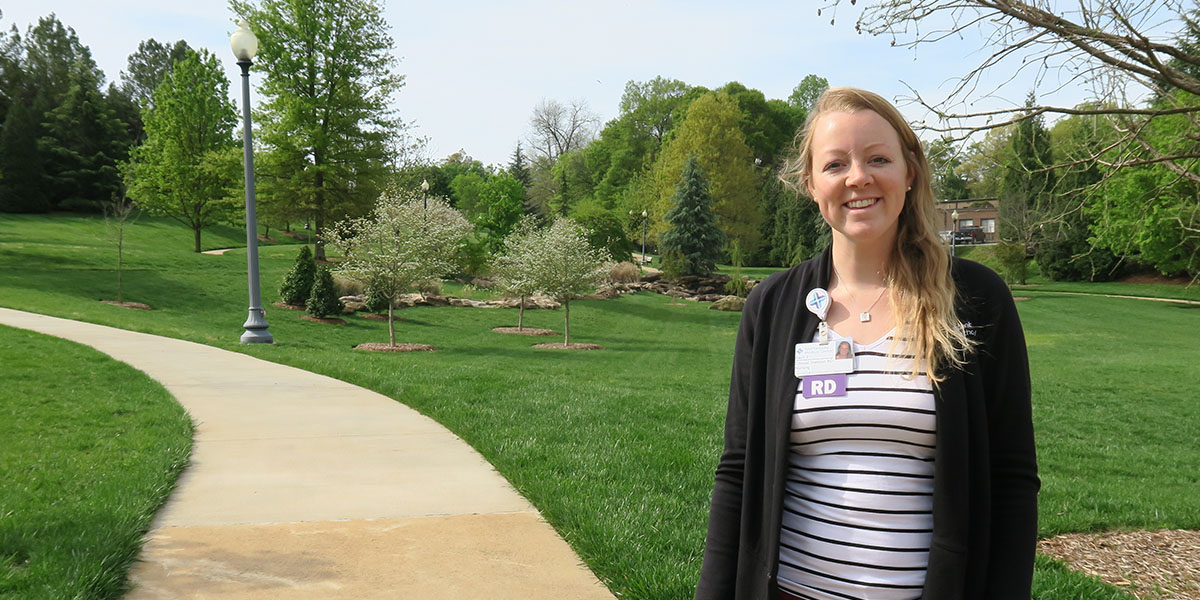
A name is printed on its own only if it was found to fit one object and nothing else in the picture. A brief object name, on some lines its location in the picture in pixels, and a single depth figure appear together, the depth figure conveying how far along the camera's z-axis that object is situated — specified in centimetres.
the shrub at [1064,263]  4284
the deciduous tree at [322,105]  3528
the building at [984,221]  6544
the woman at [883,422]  176
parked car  5775
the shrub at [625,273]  3862
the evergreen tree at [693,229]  4316
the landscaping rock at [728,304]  3384
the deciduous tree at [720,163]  4997
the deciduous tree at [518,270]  2398
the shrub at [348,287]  2800
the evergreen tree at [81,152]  4988
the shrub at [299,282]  2552
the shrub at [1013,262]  4184
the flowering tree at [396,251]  1984
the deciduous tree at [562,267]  2377
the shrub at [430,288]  2852
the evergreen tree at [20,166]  4700
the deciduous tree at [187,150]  4016
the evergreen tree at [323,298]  2353
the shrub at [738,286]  3775
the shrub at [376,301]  2475
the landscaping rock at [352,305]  2538
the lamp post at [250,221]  1412
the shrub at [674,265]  4194
